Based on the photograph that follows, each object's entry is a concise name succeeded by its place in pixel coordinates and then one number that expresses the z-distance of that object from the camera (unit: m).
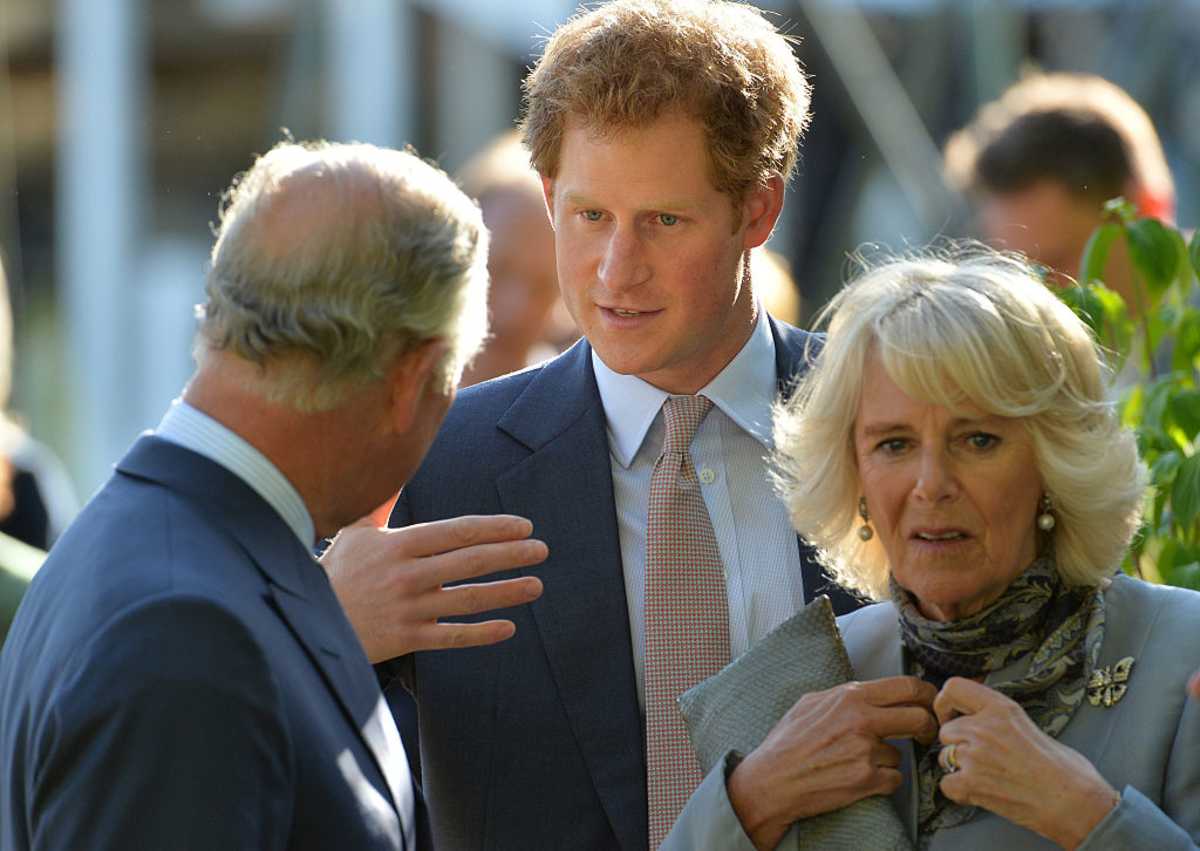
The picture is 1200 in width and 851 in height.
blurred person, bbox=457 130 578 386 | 9.87
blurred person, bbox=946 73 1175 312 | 8.94
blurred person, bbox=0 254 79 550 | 9.06
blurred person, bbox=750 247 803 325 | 9.67
